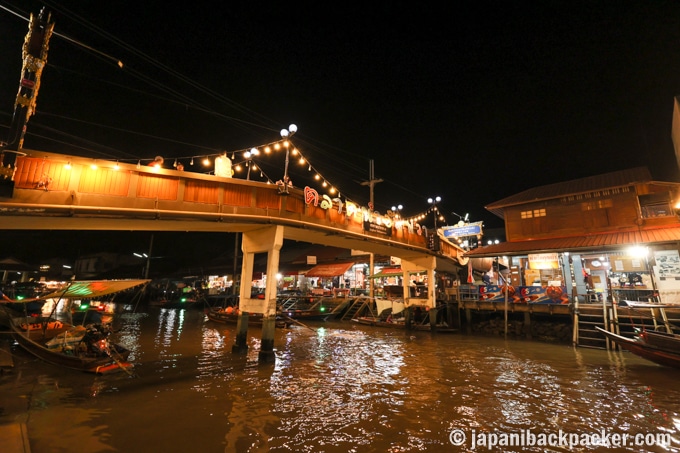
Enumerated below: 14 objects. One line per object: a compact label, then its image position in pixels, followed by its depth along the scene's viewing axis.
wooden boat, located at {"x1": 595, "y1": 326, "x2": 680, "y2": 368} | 12.12
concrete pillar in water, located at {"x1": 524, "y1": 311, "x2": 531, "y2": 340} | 21.23
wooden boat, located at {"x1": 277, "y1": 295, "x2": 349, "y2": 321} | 30.15
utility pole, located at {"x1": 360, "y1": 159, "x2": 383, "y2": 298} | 27.57
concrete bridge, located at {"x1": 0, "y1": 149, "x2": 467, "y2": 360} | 9.92
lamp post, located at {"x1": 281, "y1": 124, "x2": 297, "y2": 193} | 14.15
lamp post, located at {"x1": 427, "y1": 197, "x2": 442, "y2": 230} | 27.53
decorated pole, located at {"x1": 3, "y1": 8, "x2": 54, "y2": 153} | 8.88
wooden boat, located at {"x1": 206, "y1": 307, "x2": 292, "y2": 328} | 25.30
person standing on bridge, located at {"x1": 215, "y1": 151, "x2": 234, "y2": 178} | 13.80
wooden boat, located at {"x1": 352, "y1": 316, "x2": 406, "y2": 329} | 26.05
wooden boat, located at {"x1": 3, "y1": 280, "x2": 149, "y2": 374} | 10.61
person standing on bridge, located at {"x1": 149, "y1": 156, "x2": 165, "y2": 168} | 12.14
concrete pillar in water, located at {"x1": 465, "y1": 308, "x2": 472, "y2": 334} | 24.41
